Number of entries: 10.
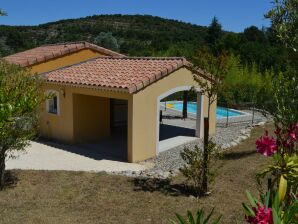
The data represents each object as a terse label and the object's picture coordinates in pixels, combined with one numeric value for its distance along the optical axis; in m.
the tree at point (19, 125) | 7.87
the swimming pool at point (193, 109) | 21.60
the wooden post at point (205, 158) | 8.50
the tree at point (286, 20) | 4.84
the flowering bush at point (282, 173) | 3.80
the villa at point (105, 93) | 11.59
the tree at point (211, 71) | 8.44
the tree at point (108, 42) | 40.20
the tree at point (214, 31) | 44.99
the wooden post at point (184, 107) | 18.60
